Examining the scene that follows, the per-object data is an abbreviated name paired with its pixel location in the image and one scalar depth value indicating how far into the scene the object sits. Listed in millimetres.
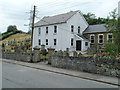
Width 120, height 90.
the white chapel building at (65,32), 31156
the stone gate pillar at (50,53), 16711
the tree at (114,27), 11117
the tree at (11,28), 87688
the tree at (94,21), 51406
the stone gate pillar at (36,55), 18964
